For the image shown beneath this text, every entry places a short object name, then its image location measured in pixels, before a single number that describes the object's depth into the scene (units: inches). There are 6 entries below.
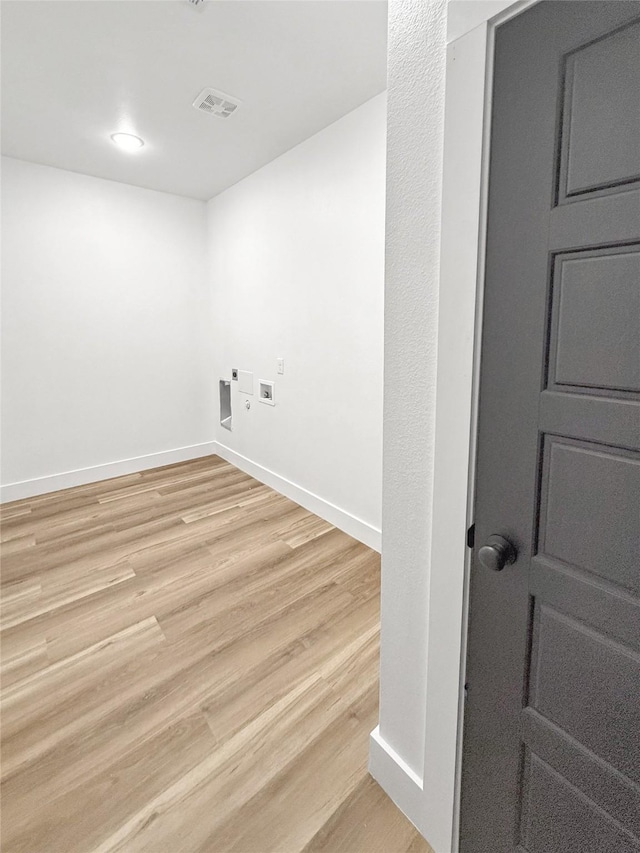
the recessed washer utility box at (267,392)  136.9
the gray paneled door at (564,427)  25.6
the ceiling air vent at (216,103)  87.7
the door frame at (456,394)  30.6
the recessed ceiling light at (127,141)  107.1
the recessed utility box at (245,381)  146.9
